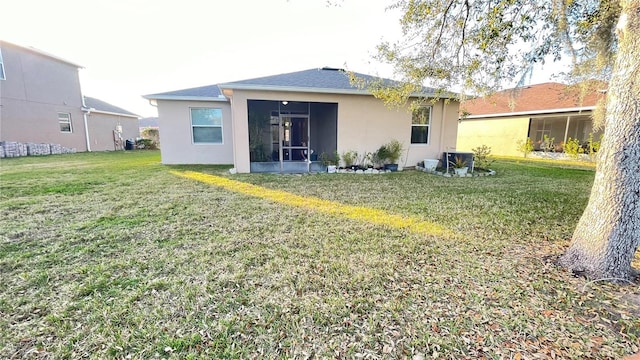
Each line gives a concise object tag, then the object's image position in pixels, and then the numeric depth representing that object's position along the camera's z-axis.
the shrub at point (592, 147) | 12.31
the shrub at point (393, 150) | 9.84
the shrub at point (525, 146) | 15.41
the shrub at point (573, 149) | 13.34
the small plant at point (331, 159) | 9.64
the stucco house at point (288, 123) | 8.77
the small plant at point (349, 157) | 9.70
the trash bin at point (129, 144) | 21.63
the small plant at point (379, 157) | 9.80
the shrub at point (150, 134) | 22.53
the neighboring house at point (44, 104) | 14.47
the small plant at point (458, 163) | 9.34
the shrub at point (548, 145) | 15.41
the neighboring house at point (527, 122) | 14.92
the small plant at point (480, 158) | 10.18
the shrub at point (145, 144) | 21.84
